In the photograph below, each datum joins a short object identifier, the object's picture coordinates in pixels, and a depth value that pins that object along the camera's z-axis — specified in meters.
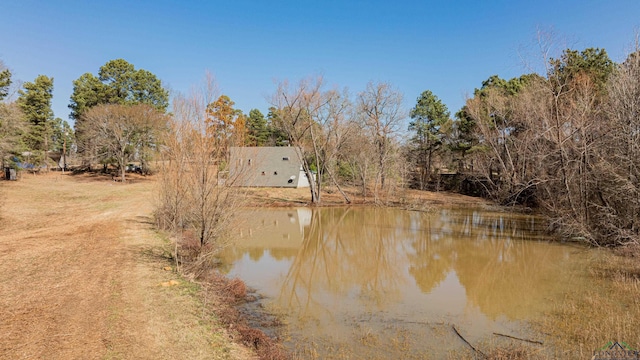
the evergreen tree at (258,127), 58.10
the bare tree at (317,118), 28.48
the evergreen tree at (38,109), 36.59
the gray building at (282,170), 38.62
